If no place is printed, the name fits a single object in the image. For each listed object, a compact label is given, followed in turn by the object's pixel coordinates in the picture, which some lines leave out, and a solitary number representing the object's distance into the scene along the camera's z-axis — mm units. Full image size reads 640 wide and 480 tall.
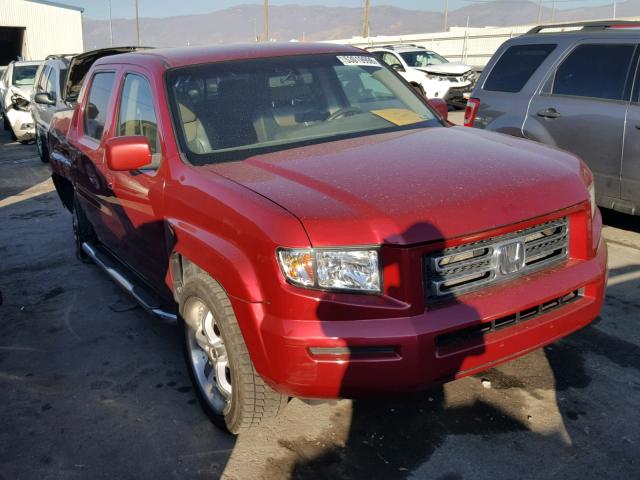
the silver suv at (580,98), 5809
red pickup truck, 2678
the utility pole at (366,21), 44406
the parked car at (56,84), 9750
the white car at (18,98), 15188
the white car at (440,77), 19578
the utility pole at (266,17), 40169
